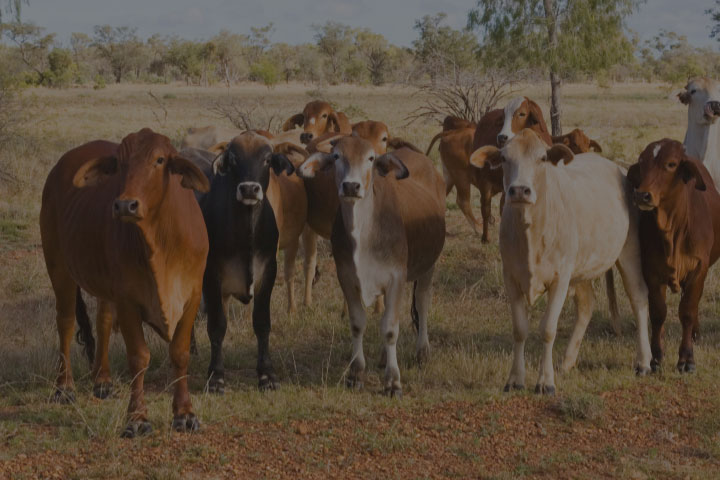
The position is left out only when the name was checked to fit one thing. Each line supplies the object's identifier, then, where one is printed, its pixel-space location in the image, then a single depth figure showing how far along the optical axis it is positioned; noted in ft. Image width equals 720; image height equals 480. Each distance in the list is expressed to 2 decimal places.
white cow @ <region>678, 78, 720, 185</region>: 68.49
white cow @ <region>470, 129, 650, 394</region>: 45.52
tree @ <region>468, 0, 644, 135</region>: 143.13
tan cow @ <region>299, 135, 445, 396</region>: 46.83
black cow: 47.75
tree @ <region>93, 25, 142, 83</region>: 542.98
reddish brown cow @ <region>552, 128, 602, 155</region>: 74.13
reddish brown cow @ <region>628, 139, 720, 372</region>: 49.16
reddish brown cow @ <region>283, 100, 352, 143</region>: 89.66
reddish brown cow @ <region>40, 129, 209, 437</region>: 37.88
